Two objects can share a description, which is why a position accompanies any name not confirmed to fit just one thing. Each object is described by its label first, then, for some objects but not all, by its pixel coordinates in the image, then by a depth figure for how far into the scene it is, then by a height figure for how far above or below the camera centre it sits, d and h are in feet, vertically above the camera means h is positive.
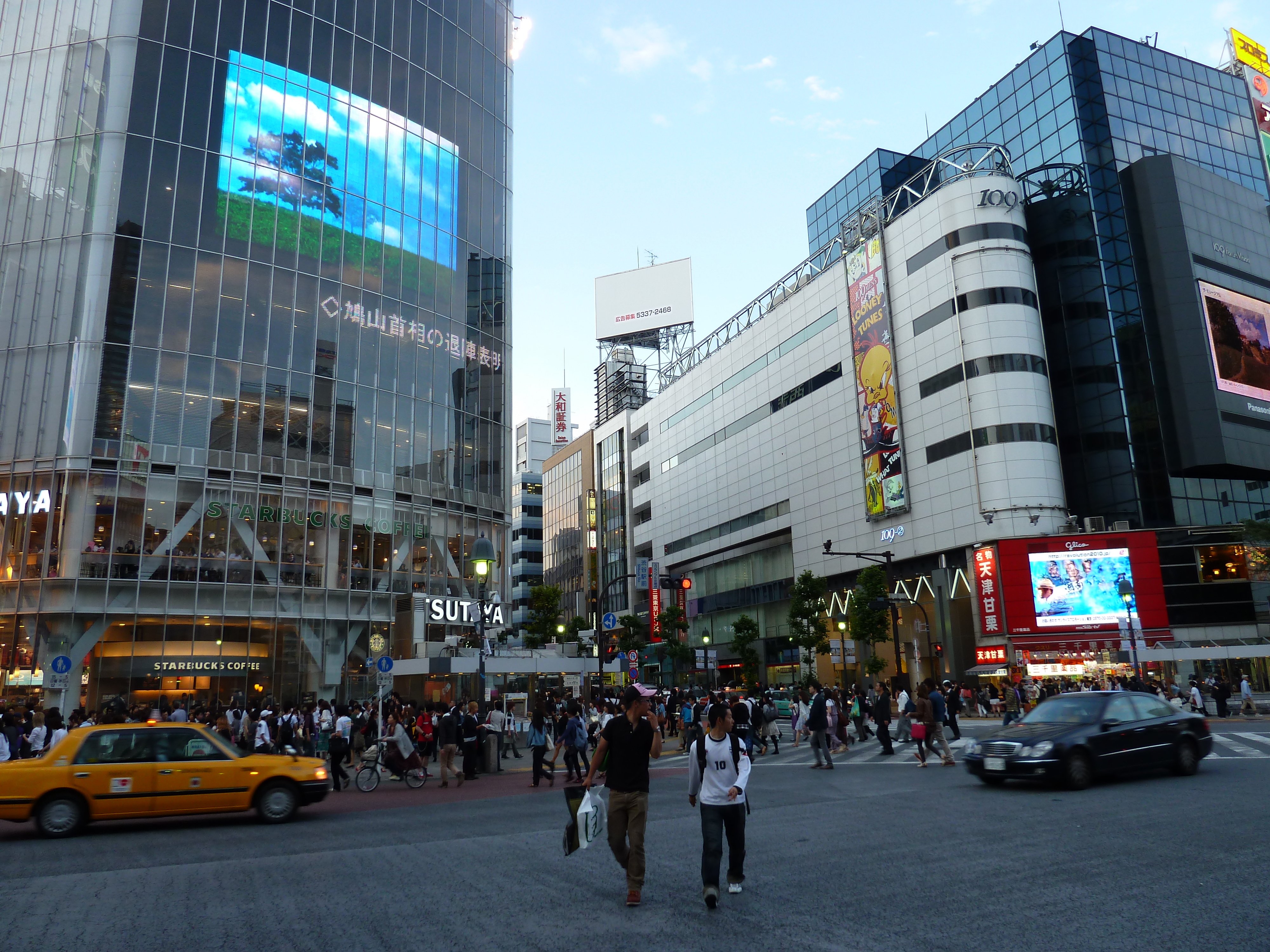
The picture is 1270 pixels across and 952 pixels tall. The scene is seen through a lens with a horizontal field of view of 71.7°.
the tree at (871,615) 167.94 +8.49
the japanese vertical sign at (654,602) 252.83 +19.02
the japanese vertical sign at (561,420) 408.05 +113.40
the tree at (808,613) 183.21 +9.88
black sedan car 47.39 -4.80
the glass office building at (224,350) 117.50 +47.65
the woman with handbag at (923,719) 66.64 -4.51
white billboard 313.12 +129.36
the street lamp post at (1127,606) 113.60 +6.39
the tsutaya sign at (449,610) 140.56 +9.68
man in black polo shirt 25.00 -3.14
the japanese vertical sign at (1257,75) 222.28 +145.87
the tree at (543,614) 206.28 +12.64
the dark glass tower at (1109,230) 171.42 +86.50
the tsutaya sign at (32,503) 115.96 +23.12
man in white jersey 24.63 -3.55
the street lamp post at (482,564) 78.28 +9.37
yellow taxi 41.39 -4.87
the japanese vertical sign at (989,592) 160.56 +11.71
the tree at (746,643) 217.56 +4.80
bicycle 64.34 -7.52
